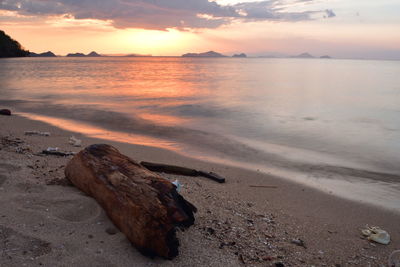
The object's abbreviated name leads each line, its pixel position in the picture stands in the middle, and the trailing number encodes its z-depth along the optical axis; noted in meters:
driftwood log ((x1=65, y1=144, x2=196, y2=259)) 3.08
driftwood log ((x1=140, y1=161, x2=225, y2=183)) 5.89
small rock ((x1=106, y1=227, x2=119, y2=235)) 3.32
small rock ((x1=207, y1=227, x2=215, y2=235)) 3.78
